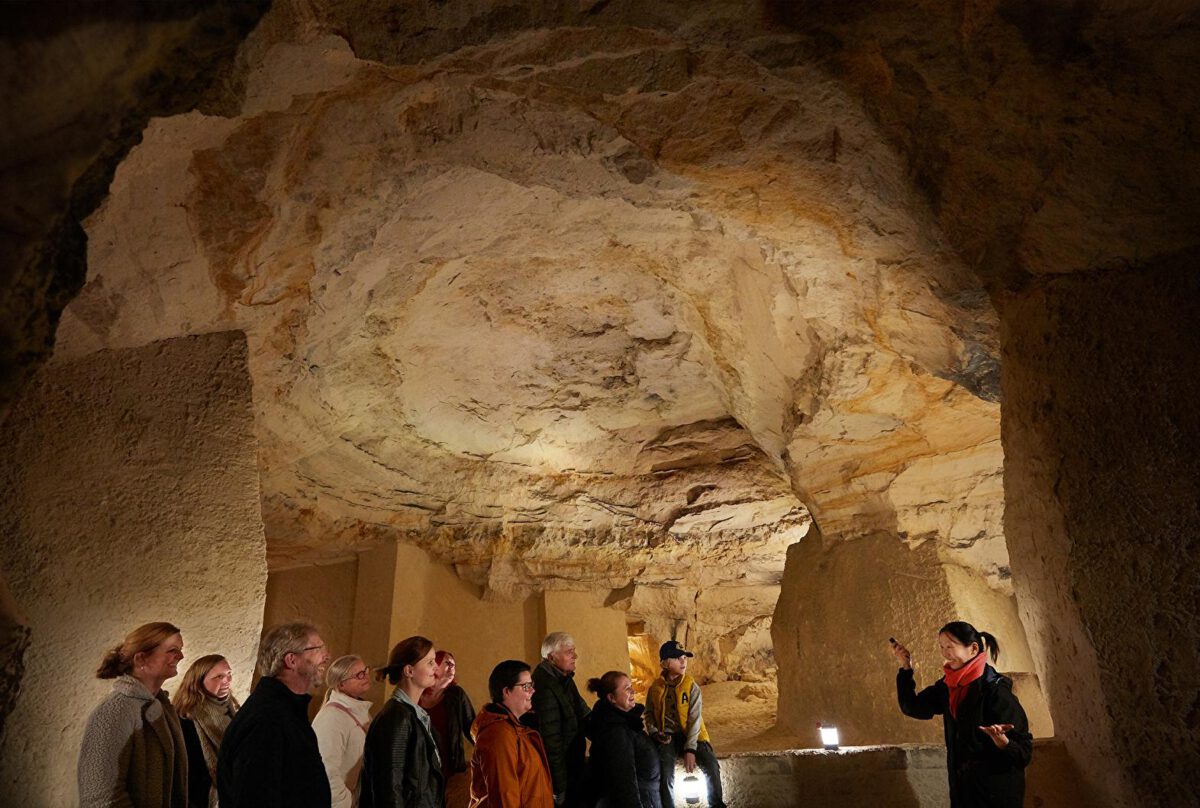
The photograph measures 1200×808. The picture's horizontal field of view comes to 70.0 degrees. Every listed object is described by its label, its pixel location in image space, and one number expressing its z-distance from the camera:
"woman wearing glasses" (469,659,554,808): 2.58
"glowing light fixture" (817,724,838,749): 4.01
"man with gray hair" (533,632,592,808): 3.36
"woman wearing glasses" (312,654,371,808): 2.70
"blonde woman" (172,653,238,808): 2.66
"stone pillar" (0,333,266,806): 2.68
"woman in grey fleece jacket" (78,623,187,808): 2.11
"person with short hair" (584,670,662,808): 2.99
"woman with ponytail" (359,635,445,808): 2.39
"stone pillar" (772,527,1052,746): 5.16
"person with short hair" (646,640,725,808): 4.14
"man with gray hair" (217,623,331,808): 1.87
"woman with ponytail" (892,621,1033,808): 2.73
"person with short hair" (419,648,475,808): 3.38
